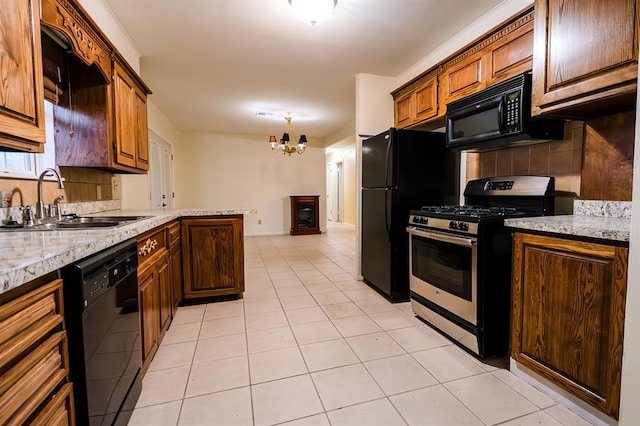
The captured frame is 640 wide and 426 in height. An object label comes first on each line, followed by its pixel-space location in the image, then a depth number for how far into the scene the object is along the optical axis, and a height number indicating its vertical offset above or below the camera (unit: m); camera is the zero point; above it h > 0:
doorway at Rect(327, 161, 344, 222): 9.84 +0.25
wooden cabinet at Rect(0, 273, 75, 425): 0.66 -0.39
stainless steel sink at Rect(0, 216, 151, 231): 1.42 -0.13
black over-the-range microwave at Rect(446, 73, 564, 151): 1.83 +0.52
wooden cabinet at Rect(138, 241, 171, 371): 1.62 -0.62
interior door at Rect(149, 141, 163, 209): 4.81 +0.42
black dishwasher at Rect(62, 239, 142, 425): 0.92 -0.49
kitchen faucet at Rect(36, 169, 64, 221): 1.61 -0.02
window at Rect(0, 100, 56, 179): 1.55 +0.22
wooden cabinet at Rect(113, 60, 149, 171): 2.21 +0.65
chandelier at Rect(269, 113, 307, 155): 5.24 +1.00
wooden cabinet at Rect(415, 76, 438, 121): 2.76 +0.95
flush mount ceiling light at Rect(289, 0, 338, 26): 1.98 +1.28
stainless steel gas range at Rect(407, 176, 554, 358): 1.80 -0.41
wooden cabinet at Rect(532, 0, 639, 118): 1.34 +0.70
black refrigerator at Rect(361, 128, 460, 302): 2.67 +0.12
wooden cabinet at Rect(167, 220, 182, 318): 2.32 -0.52
